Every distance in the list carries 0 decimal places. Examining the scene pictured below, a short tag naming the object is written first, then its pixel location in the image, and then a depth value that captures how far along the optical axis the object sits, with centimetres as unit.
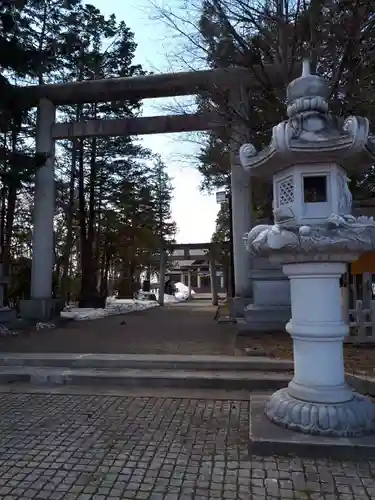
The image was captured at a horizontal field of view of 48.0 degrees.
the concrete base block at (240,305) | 1027
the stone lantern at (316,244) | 347
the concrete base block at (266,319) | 871
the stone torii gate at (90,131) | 1066
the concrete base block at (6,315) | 1002
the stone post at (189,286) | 3604
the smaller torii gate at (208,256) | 2334
